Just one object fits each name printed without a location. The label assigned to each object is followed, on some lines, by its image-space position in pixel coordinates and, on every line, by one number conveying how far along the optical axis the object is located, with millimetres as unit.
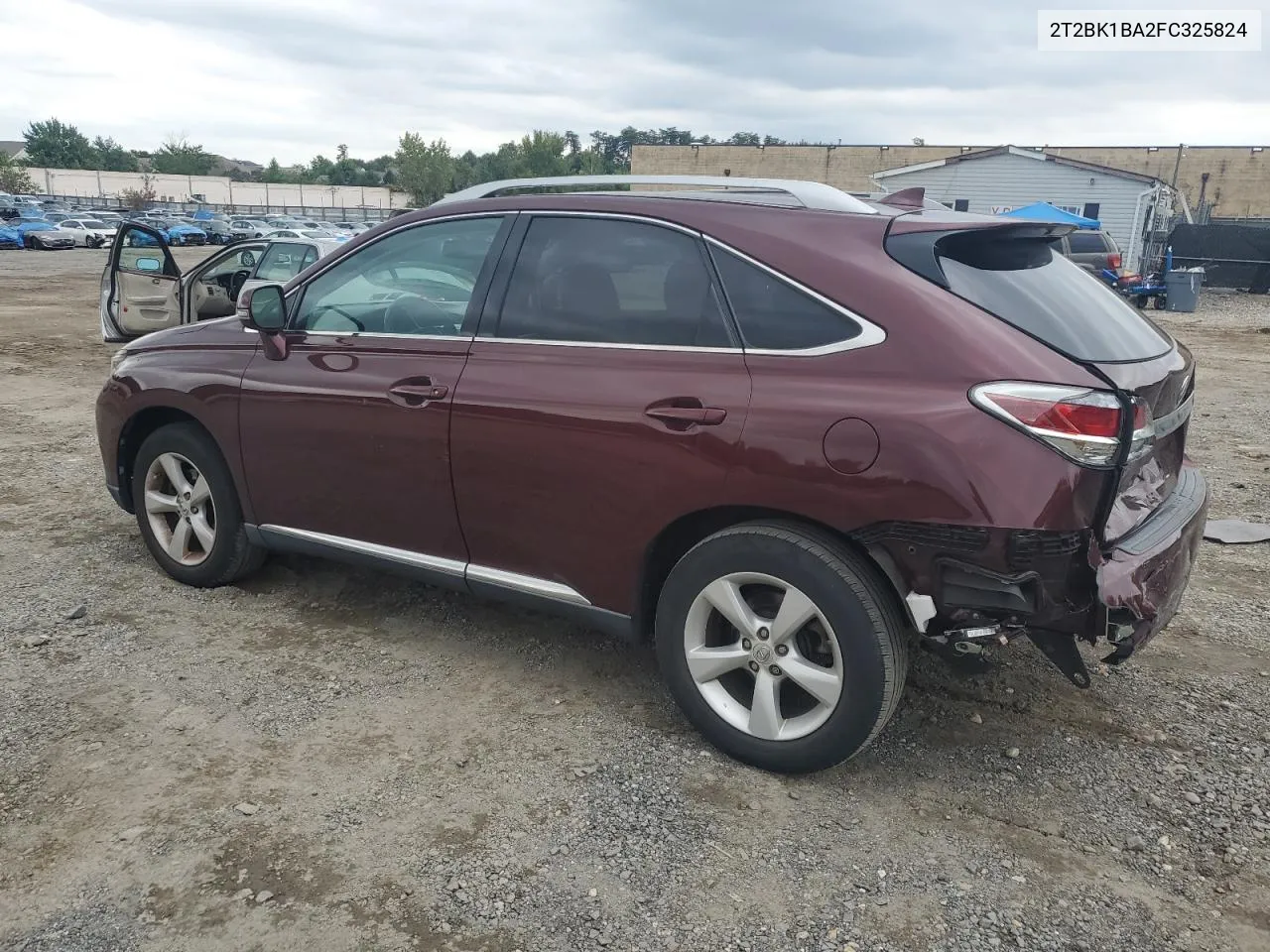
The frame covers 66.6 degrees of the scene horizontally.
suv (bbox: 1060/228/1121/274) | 21016
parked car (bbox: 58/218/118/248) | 41031
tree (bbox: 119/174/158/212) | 67500
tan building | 58031
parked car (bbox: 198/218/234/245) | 46884
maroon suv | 2619
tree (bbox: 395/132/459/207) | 92188
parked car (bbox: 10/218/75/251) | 39062
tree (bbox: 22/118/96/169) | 95000
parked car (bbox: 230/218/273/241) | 46153
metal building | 33656
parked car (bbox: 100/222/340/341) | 9867
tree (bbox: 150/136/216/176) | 105250
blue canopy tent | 19772
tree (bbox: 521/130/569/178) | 96938
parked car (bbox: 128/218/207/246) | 43625
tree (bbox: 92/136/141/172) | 101938
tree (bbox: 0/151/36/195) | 72562
